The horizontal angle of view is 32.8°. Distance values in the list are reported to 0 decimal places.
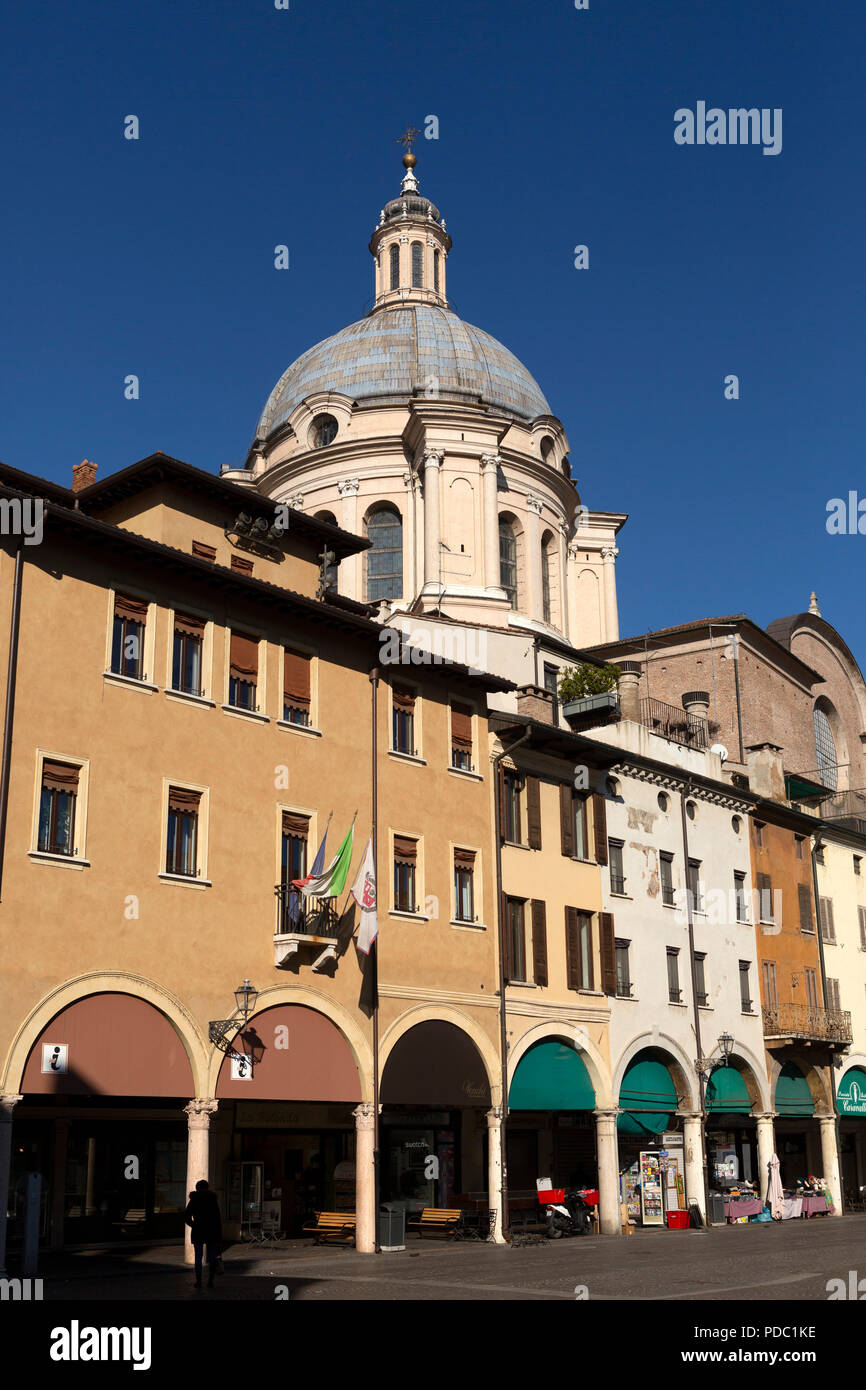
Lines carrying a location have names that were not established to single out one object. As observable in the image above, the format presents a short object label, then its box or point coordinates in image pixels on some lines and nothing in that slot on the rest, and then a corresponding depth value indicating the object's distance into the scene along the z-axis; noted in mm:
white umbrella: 41719
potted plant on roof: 39875
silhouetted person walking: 21094
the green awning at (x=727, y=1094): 40969
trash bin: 28453
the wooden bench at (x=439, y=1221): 31641
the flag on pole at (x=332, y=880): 27422
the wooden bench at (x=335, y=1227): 29609
